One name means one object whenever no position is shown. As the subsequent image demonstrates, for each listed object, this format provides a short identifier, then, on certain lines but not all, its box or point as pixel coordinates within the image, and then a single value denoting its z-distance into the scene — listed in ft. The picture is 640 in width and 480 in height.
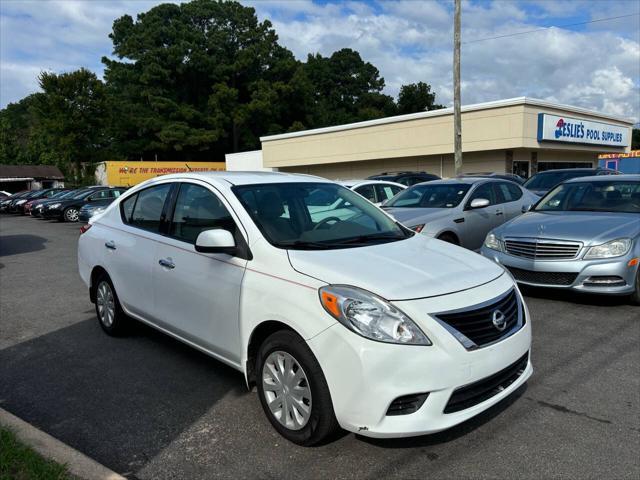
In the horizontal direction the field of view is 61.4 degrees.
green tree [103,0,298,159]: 176.55
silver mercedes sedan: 19.88
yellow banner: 140.26
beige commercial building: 87.81
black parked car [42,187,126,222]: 77.00
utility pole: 58.18
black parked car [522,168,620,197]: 45.42
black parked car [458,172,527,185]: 55.32
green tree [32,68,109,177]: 133.59
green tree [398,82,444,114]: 218.59
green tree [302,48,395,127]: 236.84
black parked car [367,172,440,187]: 54.39
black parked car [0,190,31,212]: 105.29
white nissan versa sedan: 9.55
